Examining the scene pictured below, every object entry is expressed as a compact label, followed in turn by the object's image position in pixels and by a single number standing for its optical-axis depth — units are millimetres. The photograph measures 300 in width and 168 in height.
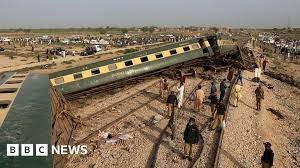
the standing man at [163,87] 14499
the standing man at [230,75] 16765
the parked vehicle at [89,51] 39680
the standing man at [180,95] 12314
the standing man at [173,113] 10154
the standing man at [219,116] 10125
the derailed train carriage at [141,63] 15625
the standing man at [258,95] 13044
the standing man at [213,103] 11561
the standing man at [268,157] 7538
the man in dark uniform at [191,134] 8277
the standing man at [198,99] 11872
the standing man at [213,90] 12449
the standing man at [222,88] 12874
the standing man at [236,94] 12974
